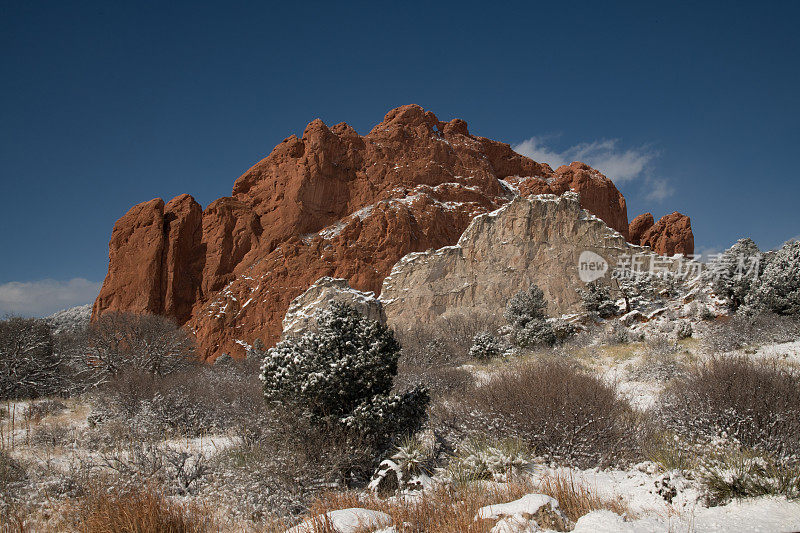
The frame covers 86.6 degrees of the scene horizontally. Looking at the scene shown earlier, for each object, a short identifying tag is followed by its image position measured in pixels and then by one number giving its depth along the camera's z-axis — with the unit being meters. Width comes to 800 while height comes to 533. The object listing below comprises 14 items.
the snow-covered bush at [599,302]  27.17
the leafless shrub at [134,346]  21.42
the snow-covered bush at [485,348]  22.42
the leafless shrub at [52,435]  10.45
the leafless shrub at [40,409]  13.85
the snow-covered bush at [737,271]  21.36
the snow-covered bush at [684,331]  18.98
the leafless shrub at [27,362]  18.55
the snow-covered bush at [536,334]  22.91
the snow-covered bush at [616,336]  20.25
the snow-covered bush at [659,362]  12.56
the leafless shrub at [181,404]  12.01
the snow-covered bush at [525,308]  25.41
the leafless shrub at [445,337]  25.07
